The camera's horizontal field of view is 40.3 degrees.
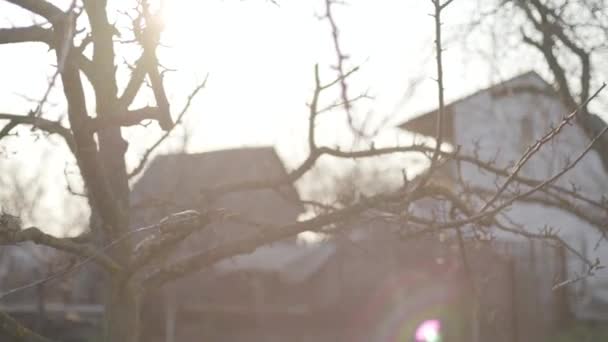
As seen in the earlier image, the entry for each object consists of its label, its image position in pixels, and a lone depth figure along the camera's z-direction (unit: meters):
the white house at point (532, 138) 11.43
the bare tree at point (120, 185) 4.57
